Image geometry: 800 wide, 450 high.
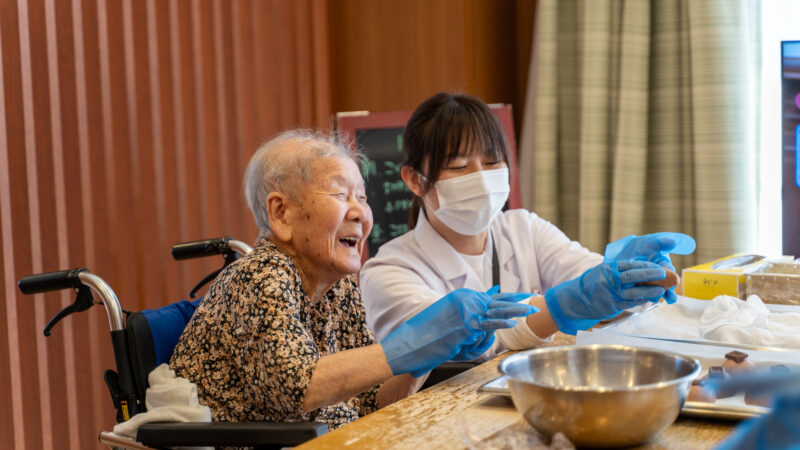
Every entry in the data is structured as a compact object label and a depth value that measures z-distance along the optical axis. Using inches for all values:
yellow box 67.3
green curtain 103.0
